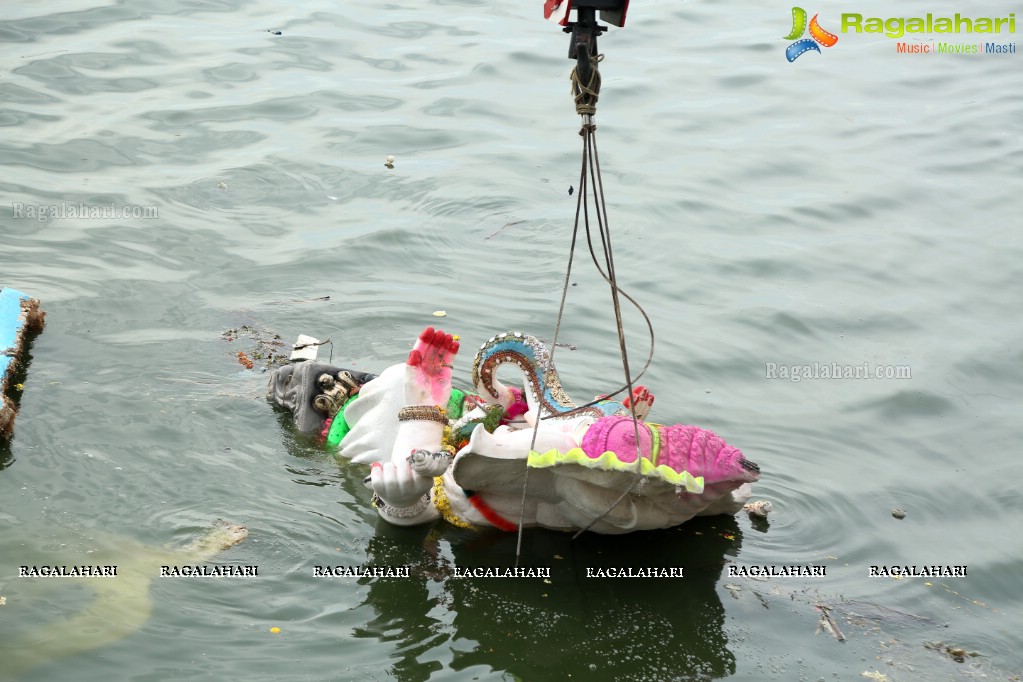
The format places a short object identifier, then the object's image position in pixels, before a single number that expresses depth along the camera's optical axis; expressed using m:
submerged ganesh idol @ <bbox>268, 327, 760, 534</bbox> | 8.12
